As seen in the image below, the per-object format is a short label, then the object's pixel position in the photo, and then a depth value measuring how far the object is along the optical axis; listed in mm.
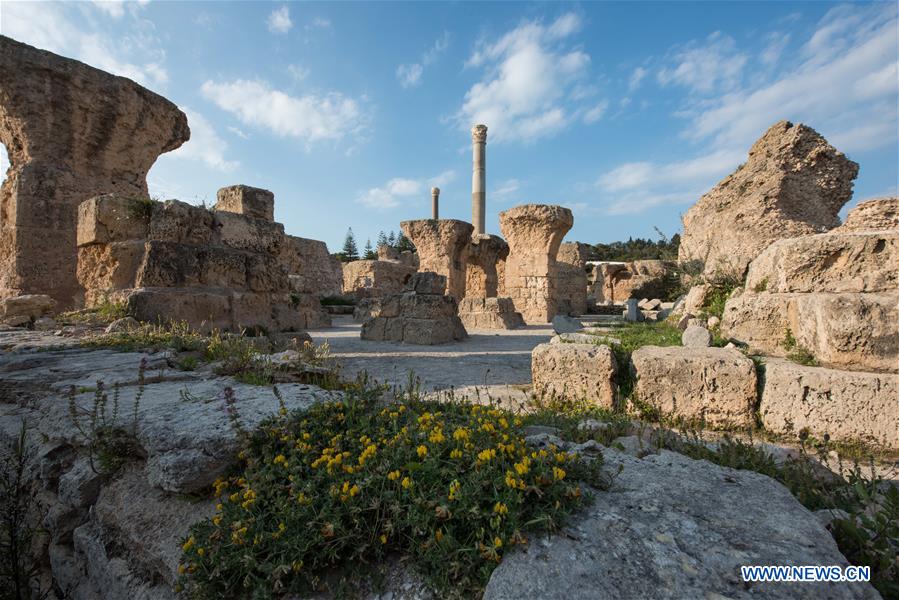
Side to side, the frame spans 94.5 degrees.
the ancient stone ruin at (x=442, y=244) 14172
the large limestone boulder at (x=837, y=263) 3385
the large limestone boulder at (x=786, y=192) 7266
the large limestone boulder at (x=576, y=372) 3650
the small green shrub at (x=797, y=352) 3293
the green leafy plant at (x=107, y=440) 1947
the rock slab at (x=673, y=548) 1051
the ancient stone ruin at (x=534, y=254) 13789
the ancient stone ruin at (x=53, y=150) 7504
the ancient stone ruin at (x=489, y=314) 11922
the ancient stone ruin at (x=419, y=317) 8617
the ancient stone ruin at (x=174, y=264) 5023
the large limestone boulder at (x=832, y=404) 2785
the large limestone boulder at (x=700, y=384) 3234
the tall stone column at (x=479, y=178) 26812
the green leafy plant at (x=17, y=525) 1796
